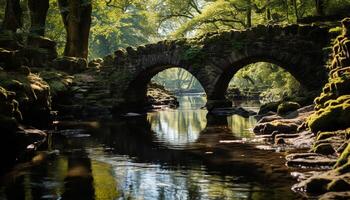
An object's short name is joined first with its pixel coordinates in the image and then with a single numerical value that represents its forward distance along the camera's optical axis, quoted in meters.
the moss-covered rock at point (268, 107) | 24.80
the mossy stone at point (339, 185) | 7.68
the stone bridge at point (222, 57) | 25.56
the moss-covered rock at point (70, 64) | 29.62
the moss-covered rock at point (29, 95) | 14.69
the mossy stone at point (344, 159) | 8.61
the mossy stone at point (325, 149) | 10.94
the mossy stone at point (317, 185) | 7.91
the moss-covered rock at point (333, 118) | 12.55
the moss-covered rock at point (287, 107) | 21.24
